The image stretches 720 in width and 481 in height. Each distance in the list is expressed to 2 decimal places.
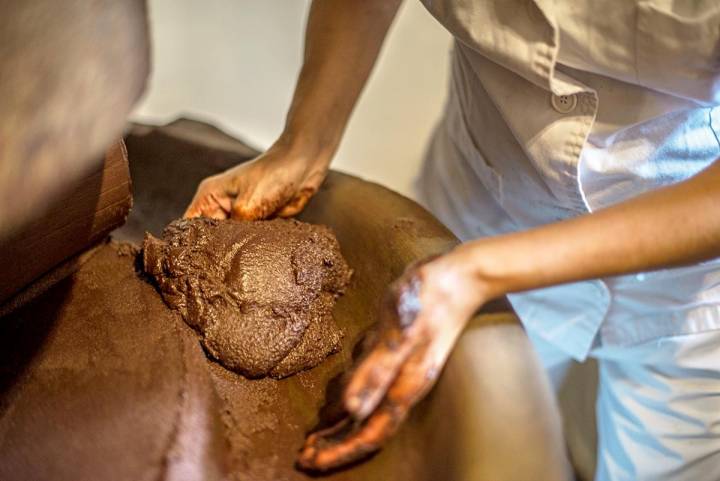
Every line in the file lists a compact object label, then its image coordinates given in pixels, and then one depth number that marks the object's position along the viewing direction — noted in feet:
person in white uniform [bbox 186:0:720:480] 2.12
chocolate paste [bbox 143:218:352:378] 2.57
